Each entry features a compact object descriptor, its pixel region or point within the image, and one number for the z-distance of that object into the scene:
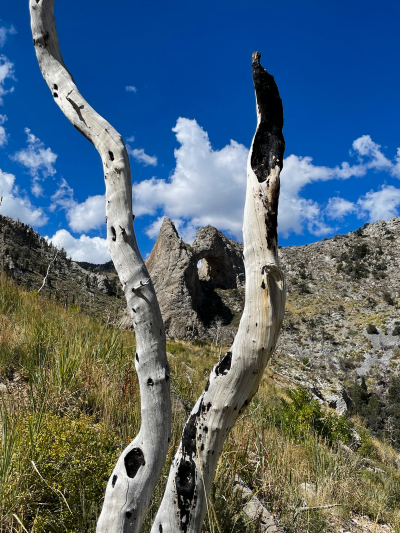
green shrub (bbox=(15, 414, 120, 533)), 2.07
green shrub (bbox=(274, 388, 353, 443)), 5.49
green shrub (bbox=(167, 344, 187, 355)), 13.24
